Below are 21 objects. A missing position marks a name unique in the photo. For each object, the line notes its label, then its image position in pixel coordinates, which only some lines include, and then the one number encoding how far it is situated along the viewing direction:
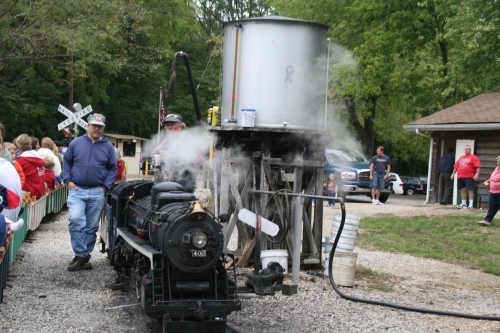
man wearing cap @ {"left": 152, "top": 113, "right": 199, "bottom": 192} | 8.60
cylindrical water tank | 8.50
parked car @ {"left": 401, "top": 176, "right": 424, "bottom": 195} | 36.06
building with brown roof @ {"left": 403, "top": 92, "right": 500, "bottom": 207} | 20.28
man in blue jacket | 8.88
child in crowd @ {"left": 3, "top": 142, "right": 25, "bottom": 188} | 11.23
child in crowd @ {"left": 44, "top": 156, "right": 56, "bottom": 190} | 14.05
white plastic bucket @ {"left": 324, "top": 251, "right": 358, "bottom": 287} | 8.29
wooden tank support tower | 8.84
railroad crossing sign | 20.17
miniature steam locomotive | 5.64
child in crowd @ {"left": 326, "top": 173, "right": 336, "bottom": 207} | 20.81
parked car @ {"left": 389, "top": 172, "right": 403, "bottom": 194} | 32.00
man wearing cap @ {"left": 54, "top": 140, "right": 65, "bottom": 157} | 19.23
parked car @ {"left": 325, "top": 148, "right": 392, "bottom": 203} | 21.83
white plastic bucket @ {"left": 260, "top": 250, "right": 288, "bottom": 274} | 7.66
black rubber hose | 6.46
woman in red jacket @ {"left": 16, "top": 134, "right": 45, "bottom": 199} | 11.45
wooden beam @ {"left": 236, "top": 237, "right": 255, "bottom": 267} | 9.03
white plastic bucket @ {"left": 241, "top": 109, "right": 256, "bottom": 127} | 8.41
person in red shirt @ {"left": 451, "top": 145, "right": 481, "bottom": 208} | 18.09
